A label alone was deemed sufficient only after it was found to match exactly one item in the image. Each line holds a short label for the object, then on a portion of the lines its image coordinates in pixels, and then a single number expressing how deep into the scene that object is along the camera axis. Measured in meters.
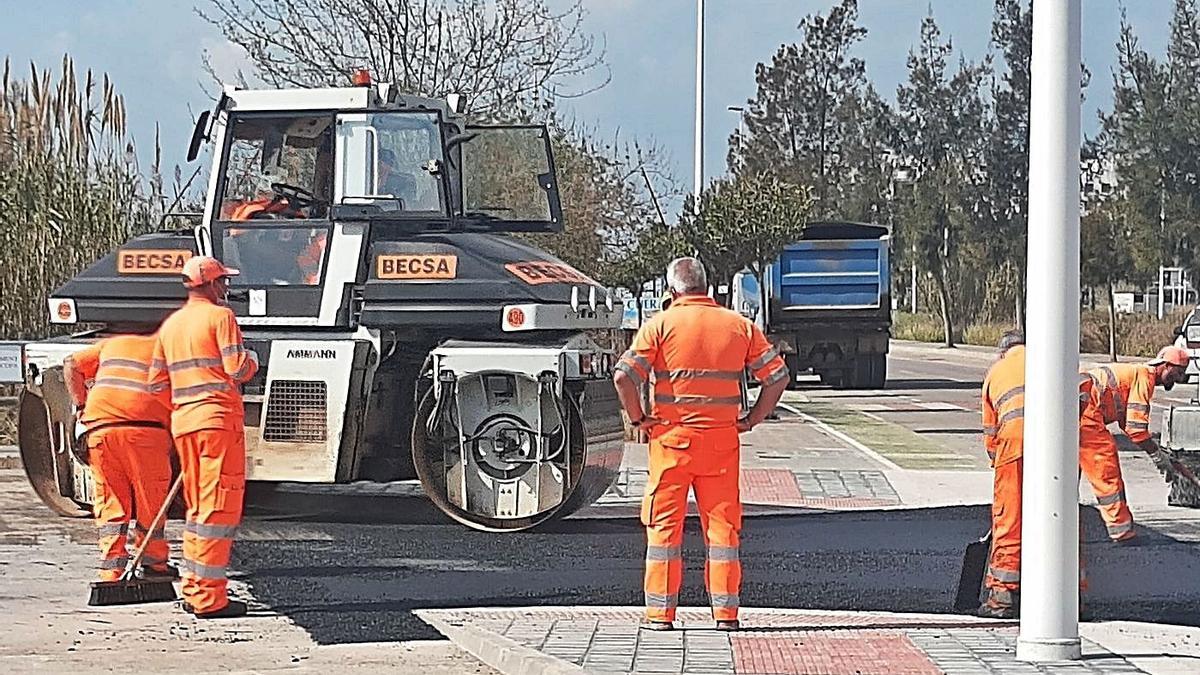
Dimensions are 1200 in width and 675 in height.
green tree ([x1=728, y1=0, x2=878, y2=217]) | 56.53
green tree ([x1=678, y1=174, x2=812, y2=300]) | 26.59
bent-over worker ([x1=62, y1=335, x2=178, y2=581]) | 9.91
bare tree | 23.70
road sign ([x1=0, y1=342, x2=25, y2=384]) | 11.90
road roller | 11.76
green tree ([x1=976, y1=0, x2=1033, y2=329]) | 51.62
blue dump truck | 33.03
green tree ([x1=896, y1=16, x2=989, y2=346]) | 54.31
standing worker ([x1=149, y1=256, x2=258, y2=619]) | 9.40
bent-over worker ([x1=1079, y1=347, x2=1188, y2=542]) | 10.92
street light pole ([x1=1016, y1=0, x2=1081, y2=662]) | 7.84
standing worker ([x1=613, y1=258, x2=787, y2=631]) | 8.80
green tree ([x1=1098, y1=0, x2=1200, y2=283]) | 45.56
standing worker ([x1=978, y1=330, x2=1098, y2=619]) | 9.66
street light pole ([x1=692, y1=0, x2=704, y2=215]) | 33.09
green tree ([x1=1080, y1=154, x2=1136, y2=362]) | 48.72
